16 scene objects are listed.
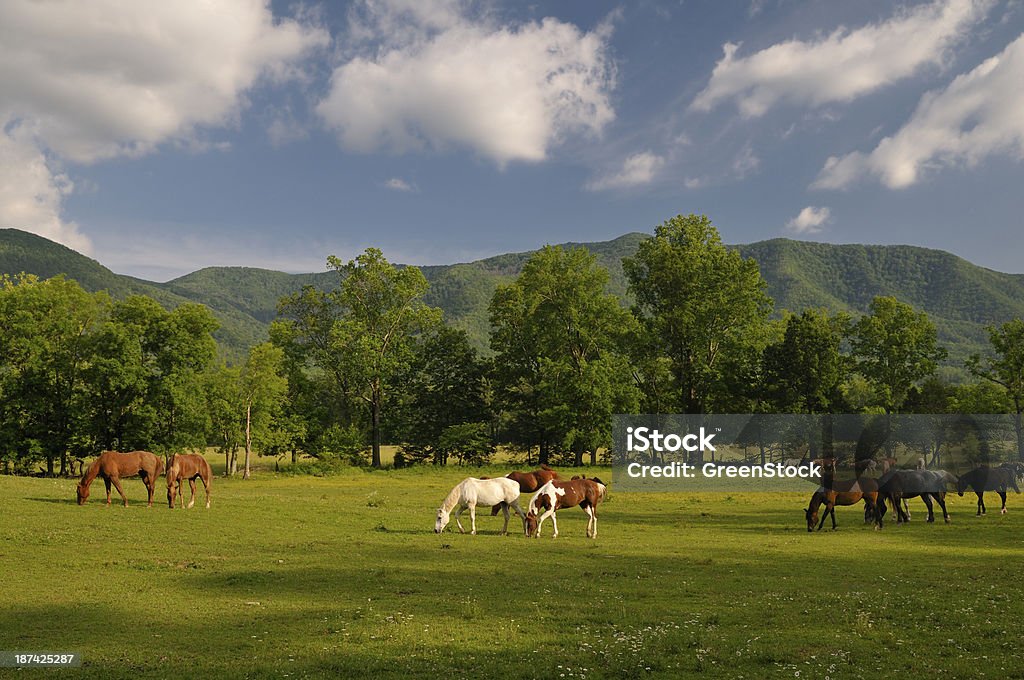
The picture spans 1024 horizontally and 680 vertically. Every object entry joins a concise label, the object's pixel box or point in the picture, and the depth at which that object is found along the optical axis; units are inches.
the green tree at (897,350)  2608.3
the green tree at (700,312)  2625.5
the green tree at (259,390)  2331.4
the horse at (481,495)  932.0
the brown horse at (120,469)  1000.2
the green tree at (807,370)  2425.0
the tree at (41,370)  2055.9
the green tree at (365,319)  2674.7
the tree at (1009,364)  2305.6
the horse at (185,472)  1018.1
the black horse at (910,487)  1122.0
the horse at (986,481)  1233.4
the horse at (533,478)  1238.9
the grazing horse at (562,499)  911.7
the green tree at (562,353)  2507.4
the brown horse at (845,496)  1051.8
